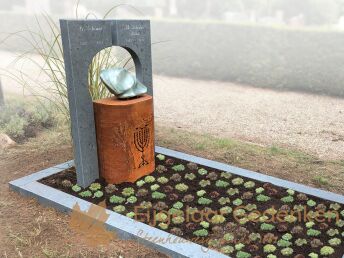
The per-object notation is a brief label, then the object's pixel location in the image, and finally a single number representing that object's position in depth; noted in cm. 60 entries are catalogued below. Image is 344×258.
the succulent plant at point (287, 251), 234
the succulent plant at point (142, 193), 301
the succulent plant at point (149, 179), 323
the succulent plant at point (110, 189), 306
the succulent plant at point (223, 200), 289
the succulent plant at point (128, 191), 302
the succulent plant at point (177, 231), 252
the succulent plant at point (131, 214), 272
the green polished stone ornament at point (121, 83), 304
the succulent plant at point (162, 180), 321
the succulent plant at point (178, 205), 282
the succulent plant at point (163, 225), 258
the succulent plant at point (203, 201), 288
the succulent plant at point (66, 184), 316
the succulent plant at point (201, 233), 250
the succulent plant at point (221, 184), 315
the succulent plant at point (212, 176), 329
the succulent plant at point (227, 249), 235
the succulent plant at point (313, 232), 252
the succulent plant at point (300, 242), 242
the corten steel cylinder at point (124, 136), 300
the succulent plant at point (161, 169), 341
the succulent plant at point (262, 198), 292
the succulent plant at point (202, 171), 337
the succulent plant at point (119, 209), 279
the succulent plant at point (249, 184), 313
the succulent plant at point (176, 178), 325
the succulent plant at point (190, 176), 327
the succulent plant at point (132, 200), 291
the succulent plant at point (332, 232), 252
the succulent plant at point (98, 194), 298
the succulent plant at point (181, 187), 309
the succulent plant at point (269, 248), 236
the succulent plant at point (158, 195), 296
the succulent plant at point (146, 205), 284
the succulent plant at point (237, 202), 287
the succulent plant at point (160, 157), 367
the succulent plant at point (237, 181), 319
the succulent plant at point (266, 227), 257
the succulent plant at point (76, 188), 308
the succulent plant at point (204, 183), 317
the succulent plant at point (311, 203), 287
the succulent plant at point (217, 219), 266
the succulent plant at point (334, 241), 242
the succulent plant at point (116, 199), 291
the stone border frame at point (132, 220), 237
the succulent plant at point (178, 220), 265
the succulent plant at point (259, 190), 305
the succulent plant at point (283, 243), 241
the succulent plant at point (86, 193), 300
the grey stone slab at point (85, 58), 281
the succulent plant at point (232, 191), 302
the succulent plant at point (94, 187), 310
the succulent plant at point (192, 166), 347
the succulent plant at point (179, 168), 344
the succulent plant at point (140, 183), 316
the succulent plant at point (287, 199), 291
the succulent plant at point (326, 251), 234
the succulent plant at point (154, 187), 310
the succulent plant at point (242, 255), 229
